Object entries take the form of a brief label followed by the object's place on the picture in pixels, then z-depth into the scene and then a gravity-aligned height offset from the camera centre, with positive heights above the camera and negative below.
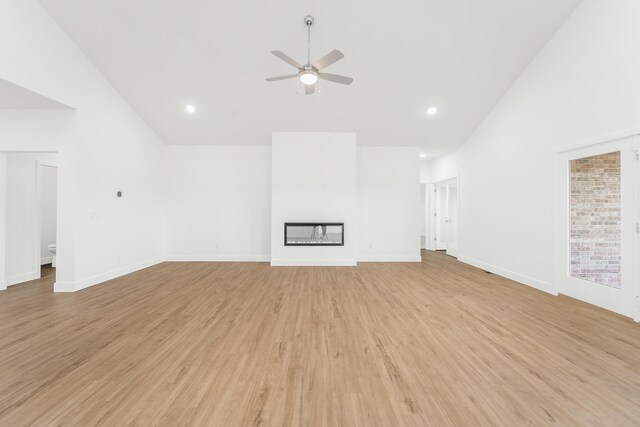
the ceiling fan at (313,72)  2.92 +1.75
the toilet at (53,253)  5.04 -0.83
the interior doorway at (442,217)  7.82 -0.04
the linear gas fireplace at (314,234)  5.81 -0.43
